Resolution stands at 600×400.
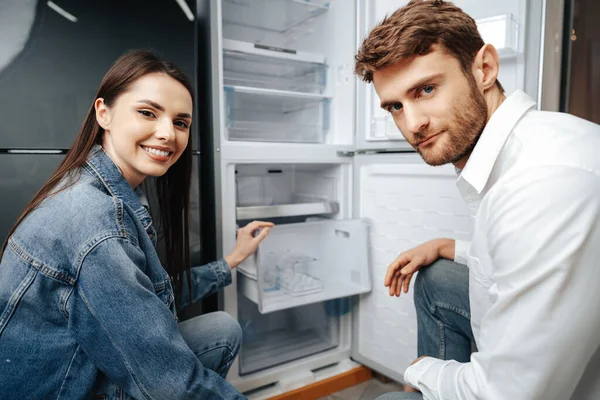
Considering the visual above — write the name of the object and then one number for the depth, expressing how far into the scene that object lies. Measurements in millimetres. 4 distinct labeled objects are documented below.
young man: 566
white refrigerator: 1425
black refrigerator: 1074
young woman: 698
